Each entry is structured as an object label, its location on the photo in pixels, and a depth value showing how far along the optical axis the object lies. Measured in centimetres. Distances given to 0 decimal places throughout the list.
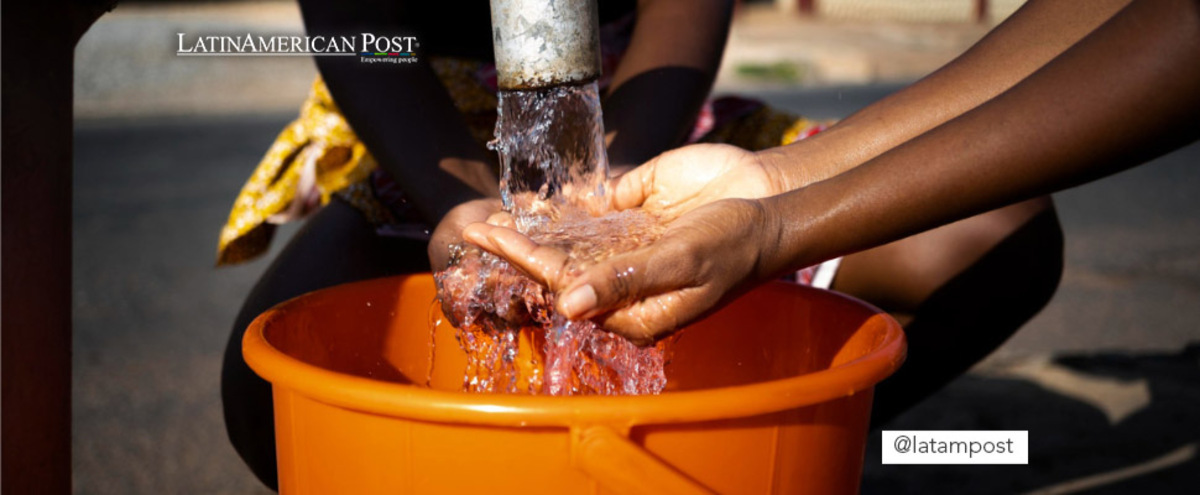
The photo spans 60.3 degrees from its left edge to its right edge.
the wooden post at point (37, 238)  97
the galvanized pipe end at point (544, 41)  90
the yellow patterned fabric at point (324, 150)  166
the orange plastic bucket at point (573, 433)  77
